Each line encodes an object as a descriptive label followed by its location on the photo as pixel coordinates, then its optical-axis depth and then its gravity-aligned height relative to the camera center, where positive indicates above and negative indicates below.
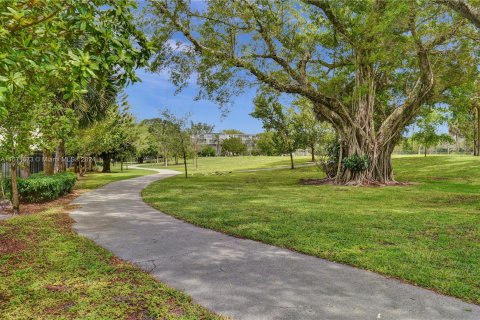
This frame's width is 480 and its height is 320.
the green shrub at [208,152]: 88.56 +0.89
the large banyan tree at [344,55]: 13.91 +4.53
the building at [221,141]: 94.97 +4.04
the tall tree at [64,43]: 2.52 +1.00
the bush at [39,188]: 11.53 -1.04
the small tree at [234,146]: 90.38 +2.35
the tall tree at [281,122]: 28.67 +2.77
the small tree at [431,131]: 27.88 +1.81
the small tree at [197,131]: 27.29 +2.15
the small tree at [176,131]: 25.09 +1.84
